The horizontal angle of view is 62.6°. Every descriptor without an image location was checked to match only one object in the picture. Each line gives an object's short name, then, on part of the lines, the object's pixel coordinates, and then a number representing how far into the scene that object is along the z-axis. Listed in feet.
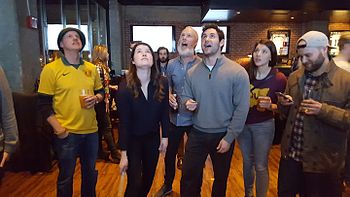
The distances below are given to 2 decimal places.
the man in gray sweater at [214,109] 6.97
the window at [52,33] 16.57
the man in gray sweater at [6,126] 5.45
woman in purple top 7.84
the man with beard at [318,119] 5.70
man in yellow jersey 7.25
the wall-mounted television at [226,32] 33.71
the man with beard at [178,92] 8.87
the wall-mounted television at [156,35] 33.01
